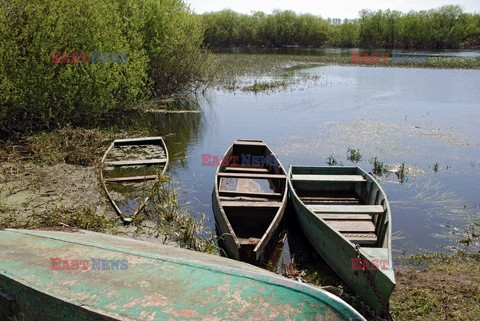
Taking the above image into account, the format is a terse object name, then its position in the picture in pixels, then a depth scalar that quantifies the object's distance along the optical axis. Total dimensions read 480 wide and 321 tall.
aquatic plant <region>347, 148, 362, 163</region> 11.79
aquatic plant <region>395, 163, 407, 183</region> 10.32
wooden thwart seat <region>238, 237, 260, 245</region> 5.91
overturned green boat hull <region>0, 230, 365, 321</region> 2.75
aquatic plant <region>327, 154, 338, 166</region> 11.58
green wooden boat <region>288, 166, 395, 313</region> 5.06
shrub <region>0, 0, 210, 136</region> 11.23
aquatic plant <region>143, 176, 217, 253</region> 6.88
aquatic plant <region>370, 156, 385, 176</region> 10.77
